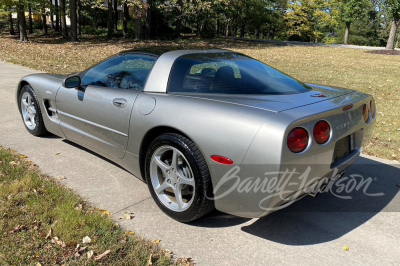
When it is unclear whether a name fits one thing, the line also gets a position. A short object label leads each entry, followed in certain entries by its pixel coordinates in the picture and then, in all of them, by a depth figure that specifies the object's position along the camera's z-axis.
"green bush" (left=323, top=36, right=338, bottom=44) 50.11
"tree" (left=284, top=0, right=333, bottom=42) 42.88
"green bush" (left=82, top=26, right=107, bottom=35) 30.19
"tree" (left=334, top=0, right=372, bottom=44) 37.50
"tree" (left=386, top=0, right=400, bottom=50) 24.77
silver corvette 2.37
